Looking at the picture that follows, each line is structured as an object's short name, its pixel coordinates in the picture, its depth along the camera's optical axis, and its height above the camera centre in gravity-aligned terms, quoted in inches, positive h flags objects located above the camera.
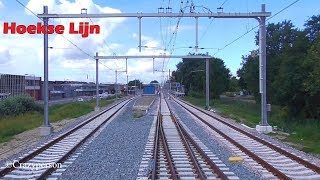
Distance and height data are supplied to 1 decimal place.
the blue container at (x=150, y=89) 2451.1 -6.4
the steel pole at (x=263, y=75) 563.7 +30.2
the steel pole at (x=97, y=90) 1160.2 -5.2
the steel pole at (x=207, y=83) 1204.7 +25.8
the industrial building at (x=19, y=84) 1727.3 +35.5
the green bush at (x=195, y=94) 2331.7 -48.9
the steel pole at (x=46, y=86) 545.7 +6.5
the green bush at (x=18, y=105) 1003.2 -67.2
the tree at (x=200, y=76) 1767.8 +109.2
